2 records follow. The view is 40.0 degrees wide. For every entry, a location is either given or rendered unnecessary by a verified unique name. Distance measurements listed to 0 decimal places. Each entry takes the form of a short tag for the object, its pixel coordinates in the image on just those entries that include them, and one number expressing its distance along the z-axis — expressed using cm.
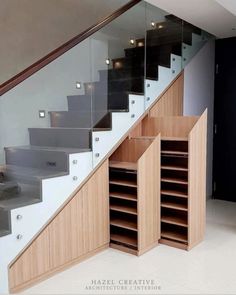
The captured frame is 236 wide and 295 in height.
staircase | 273
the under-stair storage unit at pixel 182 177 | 356
